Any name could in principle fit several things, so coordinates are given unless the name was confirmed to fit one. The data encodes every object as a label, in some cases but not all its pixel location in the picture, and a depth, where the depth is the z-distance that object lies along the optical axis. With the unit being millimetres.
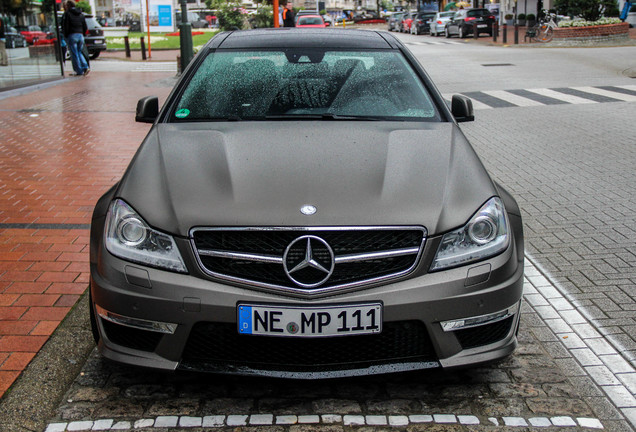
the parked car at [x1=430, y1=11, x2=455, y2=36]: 47669
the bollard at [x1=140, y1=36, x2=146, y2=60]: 28284
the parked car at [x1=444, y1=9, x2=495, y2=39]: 42688
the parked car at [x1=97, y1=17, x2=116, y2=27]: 72162
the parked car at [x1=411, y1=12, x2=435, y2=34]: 53969
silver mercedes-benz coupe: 3029
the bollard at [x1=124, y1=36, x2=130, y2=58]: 30406
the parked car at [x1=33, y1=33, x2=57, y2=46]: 17309
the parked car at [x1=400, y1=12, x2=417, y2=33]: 58531
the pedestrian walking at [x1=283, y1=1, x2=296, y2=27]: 28766
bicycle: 31484
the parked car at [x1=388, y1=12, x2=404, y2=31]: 64875
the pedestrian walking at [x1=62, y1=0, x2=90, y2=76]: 19156
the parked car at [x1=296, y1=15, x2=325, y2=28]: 43844
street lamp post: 16344
